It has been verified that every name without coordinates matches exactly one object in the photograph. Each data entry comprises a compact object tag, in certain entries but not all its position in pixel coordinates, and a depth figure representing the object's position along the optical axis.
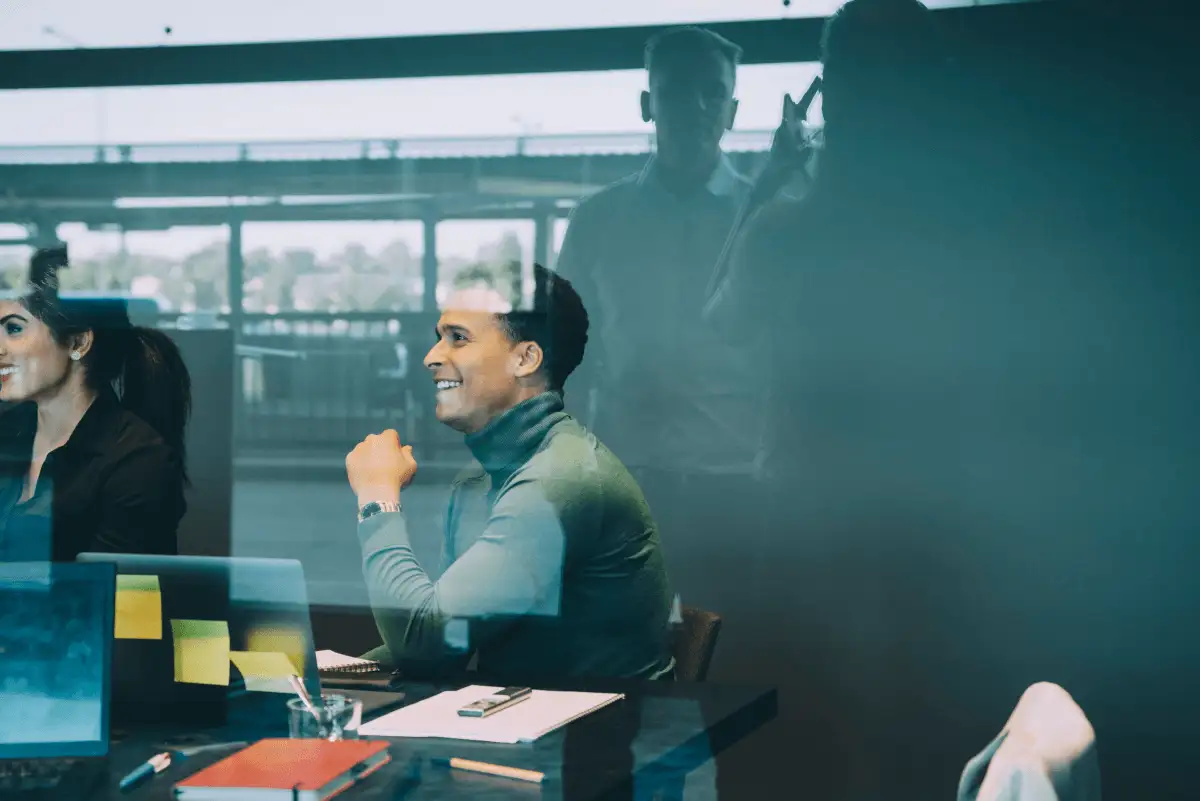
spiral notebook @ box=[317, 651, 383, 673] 2.27
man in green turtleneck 2.28
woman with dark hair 3.10
